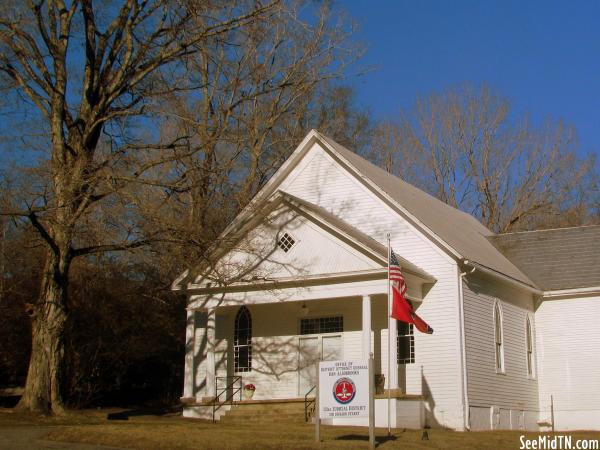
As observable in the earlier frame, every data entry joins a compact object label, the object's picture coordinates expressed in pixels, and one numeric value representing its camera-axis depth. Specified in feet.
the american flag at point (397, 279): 65.62
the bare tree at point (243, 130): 70.08
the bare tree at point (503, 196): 154.81
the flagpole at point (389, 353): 64.01
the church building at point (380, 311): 73.61
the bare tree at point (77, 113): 63.16
